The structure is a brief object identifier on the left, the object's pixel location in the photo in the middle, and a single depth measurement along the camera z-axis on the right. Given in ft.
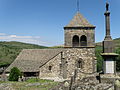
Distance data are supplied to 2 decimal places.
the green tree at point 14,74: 59.94
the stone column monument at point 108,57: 30.49
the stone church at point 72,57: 60.59
